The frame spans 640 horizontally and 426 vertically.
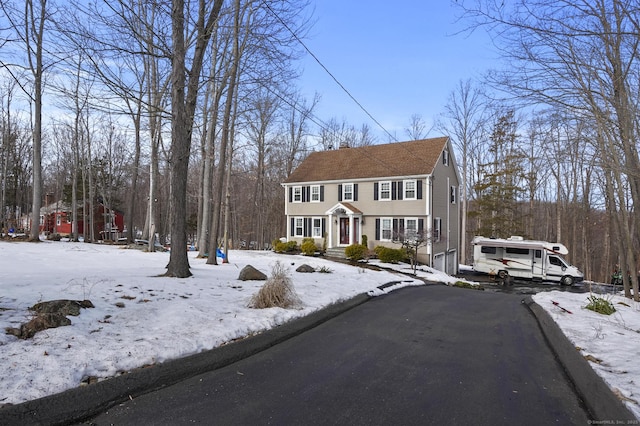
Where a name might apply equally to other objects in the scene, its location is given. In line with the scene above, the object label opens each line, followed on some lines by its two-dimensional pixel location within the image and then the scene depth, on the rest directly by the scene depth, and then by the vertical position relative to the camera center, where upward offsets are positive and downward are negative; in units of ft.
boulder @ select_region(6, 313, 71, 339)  12.10 -3.61
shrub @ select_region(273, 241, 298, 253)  80.74 -4.87
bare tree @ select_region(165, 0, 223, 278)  26.50 +7.97
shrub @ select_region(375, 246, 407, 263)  66.28 -5.34
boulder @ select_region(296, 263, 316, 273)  37.78 -4.62
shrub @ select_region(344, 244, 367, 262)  67.41 -4.93
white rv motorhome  69.92 -6.77
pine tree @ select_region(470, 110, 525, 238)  95.04 +9.31
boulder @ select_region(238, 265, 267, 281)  28.89 -4.06
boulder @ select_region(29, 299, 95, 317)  14.11 -3.38
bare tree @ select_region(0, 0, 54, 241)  53.62 +11.79
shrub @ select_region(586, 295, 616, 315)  22.65 -5.12
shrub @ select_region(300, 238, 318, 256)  76.33 -4.78
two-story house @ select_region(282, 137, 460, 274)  71.61 +6.19
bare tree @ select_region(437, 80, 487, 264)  104.53 +22.20
